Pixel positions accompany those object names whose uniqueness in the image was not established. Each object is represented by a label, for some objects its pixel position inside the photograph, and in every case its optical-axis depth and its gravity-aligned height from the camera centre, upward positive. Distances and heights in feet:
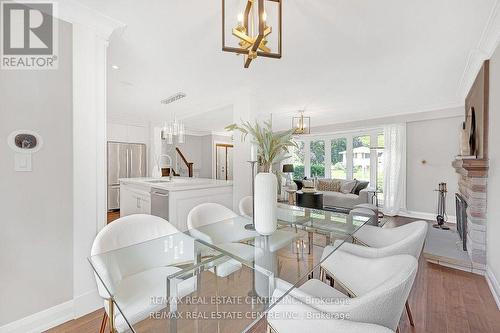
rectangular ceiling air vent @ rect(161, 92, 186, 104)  13.03 +3.98
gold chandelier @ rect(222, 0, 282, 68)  4.15 +2.67
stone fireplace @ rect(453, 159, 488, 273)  8.28 -1.66
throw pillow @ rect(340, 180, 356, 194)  19.18 -1.88
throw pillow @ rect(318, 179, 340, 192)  20.16 -1.86
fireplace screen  10.04 -2.53
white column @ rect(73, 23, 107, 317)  5.80 +0.27
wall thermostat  5.05 +0.40
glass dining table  3.72 -2.19
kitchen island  9.54 -1.55
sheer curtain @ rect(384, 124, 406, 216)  17.29 -0.40
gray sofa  17.60 -2.75
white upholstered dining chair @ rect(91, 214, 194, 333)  3.82 -2.17
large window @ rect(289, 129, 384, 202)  19.60 +0.75
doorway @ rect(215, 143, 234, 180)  28.66 +0.40
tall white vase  5.09 -0.83
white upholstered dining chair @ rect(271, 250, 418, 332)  2.92 -1.88
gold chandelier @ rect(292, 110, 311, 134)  14.88 +3.84
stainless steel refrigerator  18.31 -0.03
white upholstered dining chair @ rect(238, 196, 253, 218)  8.36 -1.60
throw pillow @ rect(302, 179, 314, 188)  20.69 -1.71
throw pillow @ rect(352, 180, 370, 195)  18.94 -1.86
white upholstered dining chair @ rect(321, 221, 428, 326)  5.07 -1.99
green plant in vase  5.10 +0.48
